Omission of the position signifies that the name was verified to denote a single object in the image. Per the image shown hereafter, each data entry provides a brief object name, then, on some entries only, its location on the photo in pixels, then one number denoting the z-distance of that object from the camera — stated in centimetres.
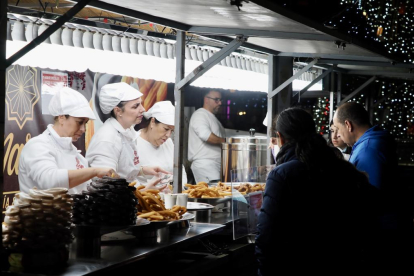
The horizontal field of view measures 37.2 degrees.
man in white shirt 785
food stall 305
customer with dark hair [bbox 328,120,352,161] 530
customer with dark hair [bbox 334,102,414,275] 393
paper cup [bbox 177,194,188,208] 443
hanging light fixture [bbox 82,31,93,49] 459
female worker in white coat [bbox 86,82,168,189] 560
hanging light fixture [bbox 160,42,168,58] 536
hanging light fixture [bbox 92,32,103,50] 466
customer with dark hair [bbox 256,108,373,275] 290
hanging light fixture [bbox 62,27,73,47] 444
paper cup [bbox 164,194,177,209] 439
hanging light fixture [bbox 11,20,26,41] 411
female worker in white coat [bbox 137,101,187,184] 634
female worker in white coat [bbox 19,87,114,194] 482
